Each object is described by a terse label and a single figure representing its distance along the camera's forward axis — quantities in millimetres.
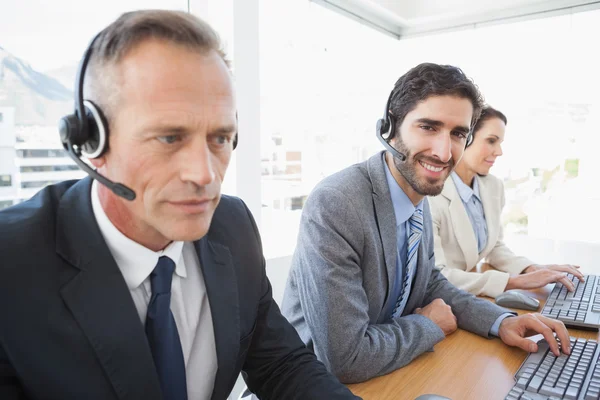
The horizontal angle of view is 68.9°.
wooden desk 986
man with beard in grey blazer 1091
